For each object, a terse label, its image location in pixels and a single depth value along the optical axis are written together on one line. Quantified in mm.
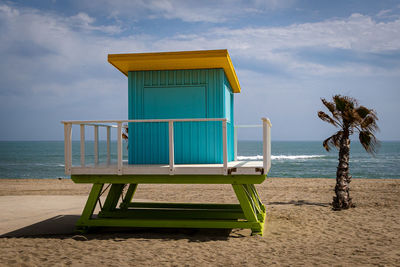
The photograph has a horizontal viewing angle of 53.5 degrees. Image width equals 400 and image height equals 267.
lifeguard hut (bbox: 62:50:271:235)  8844
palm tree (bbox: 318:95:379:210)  13727
